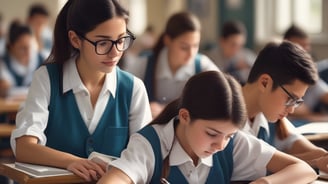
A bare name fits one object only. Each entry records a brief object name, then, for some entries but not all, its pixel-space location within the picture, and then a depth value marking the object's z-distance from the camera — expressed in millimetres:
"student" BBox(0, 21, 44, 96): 5938
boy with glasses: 2484
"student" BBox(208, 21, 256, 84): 6777
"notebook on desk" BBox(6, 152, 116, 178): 2277
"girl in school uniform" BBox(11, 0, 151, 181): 2463
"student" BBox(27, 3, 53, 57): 8188
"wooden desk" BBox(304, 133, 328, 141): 2955
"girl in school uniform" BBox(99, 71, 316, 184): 2096
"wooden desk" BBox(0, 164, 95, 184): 2234
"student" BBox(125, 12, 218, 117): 4180
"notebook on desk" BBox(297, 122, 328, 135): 2989
